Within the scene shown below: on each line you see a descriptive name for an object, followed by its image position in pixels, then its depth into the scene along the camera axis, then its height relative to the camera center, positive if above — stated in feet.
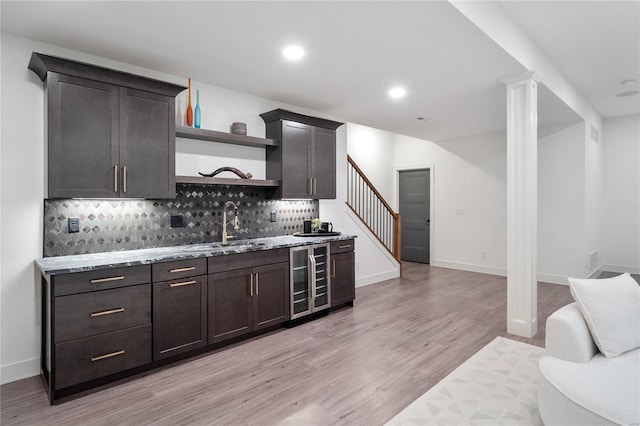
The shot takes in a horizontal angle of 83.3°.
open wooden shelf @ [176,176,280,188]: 11.20 +1.02
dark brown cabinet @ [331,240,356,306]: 14.37 -2.50
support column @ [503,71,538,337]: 11.73 +0.28
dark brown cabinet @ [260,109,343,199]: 13.87 +2.33
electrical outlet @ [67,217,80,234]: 9.82 -0.38
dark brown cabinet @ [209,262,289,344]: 10.63 -2.81
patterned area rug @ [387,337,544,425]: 7.19 -4.12
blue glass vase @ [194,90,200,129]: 11.91 +3.09
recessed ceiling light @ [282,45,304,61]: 9.98 +4.54
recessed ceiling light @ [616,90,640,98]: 16.48 +5.53
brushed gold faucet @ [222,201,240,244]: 12.48 -0.35
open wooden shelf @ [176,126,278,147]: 11.46 +2.55
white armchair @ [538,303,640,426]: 5.30 -2.80
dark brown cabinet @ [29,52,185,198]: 8.79 +2.12
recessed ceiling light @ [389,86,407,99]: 13.39 +4.56
